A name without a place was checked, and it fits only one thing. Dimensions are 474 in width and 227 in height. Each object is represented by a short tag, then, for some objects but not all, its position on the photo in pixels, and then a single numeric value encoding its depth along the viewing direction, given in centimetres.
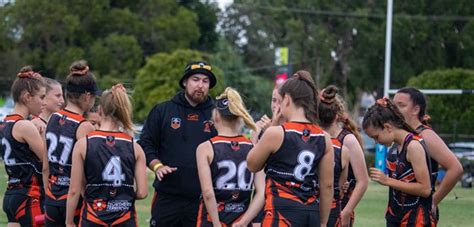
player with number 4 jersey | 1457
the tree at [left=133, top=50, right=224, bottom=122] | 9806
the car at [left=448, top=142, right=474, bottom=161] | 5748
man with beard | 1773
